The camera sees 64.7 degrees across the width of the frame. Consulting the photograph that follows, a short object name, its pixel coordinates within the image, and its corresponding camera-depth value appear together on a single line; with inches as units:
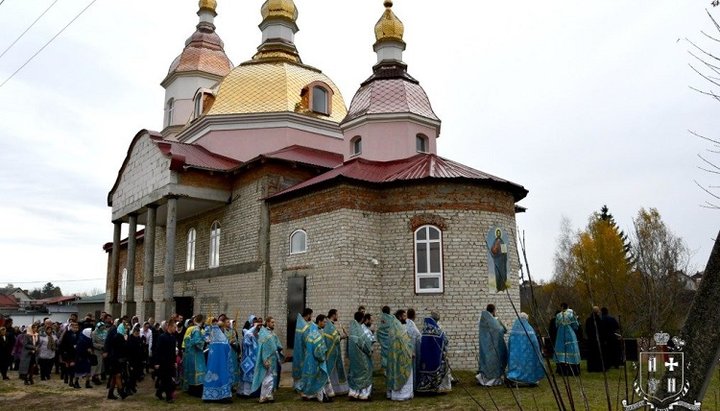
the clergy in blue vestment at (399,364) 383.2
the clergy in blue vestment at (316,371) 386.9
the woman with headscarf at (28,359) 536.7
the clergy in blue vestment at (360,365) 392.2
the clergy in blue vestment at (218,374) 396.5
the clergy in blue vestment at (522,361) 416.8
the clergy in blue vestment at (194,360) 419.5
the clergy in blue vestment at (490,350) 427.8
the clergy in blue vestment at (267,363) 393.7
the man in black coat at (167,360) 408.8
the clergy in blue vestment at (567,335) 474.3
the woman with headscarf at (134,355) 443.5
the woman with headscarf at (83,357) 483.2
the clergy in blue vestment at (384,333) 398.1
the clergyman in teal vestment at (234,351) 426.4
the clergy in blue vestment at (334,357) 394.3
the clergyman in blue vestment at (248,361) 414.0
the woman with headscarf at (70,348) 503.8
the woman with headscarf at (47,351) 540.1
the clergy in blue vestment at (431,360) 395.5
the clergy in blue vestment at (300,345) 397.4
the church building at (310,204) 559.2
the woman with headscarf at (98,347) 512.6
